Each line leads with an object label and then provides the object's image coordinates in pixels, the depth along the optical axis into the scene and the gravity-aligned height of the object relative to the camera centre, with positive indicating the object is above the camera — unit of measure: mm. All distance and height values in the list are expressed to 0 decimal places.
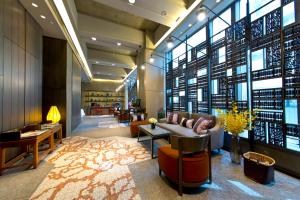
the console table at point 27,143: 2455 -798
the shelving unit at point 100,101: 13648 +76
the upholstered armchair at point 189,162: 1810 -901
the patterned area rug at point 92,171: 1914 -1352
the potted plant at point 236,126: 2652 -535
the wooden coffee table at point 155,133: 3276 -841
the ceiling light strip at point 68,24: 3462 +2600
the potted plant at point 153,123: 3893 -654
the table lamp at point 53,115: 4064 -414
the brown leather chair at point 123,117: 8516 -1015
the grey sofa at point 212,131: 3129 -863
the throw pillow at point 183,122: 4483 -723
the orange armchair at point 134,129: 4902 -1041
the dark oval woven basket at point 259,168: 2055 -1113
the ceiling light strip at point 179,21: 3889 +2894
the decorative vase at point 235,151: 2748 -1068
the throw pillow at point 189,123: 4184 -717
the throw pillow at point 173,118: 5047 -670
